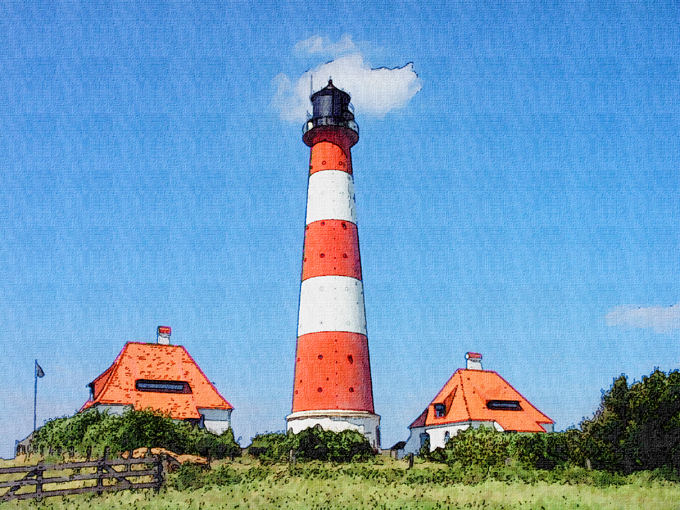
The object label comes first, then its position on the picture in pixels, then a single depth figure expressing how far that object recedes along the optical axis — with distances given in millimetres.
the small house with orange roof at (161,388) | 43594
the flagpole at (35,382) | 47688
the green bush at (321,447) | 37375
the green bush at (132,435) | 36906
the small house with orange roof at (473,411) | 47594
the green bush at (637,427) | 30812
